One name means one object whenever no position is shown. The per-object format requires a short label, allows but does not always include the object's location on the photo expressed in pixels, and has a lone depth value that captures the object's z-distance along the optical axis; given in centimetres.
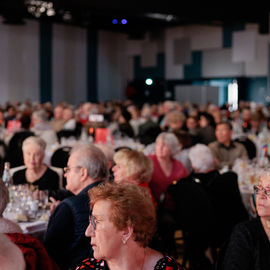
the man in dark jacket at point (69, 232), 283
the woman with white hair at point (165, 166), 504
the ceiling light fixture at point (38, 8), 1587
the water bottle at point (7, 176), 428
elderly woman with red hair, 201
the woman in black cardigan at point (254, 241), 251
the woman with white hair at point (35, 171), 465
